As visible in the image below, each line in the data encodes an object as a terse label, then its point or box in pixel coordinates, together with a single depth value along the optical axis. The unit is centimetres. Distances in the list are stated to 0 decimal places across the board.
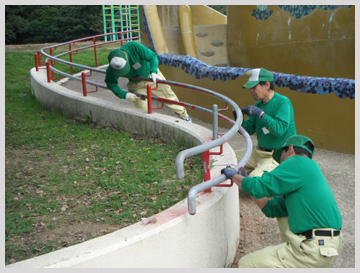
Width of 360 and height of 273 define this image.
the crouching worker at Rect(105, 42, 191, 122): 675
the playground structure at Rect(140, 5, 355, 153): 710
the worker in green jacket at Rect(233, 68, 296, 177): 426
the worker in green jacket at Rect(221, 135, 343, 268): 287
